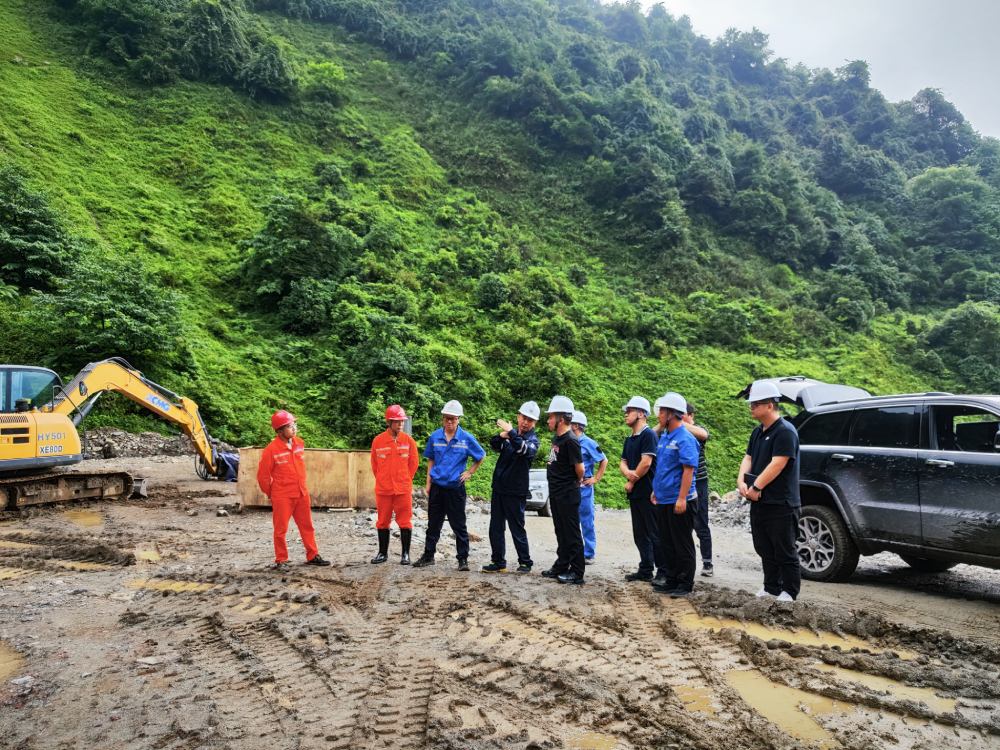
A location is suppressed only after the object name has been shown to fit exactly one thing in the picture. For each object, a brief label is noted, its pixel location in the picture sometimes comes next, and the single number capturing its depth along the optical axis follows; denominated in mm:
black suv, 5059
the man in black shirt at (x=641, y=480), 6051
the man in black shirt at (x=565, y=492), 6094
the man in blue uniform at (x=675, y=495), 5492
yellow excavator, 9656
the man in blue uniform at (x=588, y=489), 7469
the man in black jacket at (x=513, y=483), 6469
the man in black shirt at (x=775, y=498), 5105
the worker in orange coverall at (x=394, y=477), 6855
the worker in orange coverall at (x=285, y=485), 6641
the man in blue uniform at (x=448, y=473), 6805
